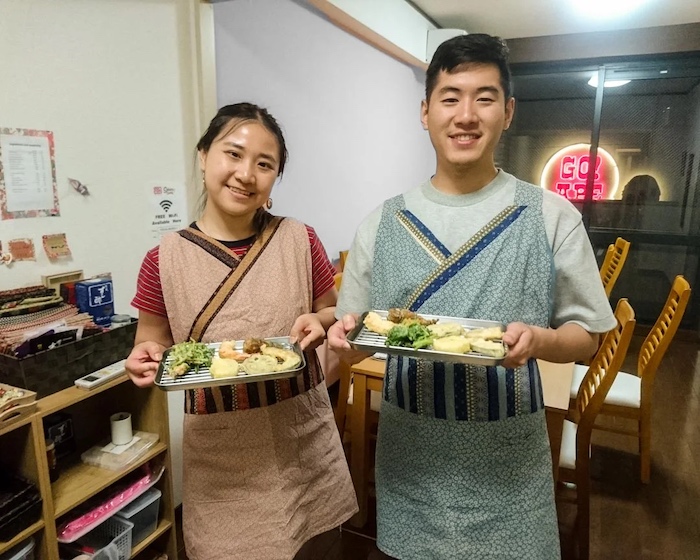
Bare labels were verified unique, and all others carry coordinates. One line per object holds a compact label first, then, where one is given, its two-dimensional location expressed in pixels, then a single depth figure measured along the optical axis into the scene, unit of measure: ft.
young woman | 3.71
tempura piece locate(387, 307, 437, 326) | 3.19
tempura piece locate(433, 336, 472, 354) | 2.90
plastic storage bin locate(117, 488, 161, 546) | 5.11
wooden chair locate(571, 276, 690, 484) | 7.12
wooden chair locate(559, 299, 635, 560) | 5.81
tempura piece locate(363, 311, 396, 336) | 3.18
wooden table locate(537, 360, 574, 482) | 5.26
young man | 3.16
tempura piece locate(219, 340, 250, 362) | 3.43
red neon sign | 15.24
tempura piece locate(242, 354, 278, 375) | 3.25
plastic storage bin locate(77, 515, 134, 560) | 4.85
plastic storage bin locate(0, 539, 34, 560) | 4.06
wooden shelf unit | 4.15
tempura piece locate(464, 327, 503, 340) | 2.96
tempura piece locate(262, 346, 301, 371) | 3.32
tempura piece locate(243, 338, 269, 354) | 3.50
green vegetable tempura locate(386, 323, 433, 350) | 3.03
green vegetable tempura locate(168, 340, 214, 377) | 3.31
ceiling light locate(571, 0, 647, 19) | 11.32
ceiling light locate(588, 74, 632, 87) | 14.64
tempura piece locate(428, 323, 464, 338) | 3.08
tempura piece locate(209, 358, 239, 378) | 3.24
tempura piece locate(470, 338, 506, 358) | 2.84
